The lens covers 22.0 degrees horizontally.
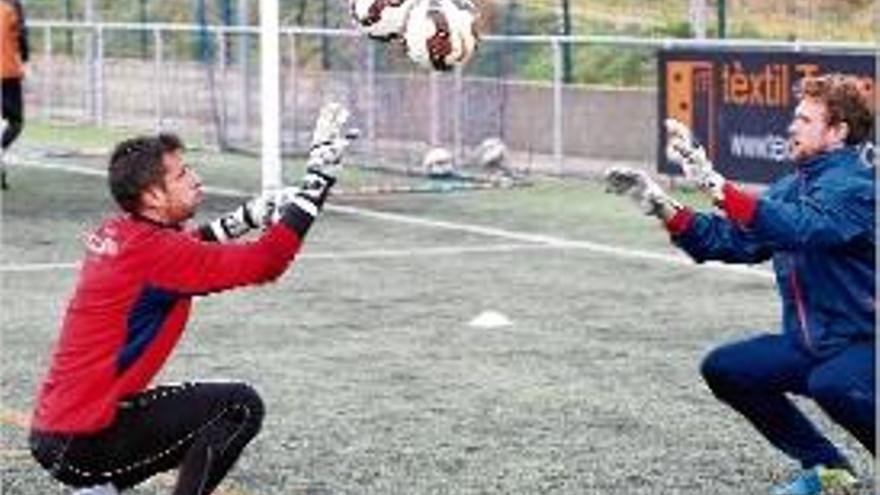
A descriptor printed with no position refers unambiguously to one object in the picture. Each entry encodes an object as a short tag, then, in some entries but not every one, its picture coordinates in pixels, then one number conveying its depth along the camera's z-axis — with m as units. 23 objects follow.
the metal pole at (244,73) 26.23
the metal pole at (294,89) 25.08
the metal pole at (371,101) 23.77
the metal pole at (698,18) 21.70
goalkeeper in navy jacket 7.18
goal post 17.19
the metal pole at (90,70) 31.09
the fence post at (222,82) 26.89
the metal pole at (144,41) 30.11
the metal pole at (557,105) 22.86
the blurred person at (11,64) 21.00
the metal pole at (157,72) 29.11
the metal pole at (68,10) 35.80
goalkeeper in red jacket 6.84
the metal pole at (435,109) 22.94
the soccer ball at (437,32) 9.89
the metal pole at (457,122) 22.88
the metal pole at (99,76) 30.61
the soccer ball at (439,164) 22.02
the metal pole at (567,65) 23.17
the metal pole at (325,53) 25.00
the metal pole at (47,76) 33.25
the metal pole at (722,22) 22.23
